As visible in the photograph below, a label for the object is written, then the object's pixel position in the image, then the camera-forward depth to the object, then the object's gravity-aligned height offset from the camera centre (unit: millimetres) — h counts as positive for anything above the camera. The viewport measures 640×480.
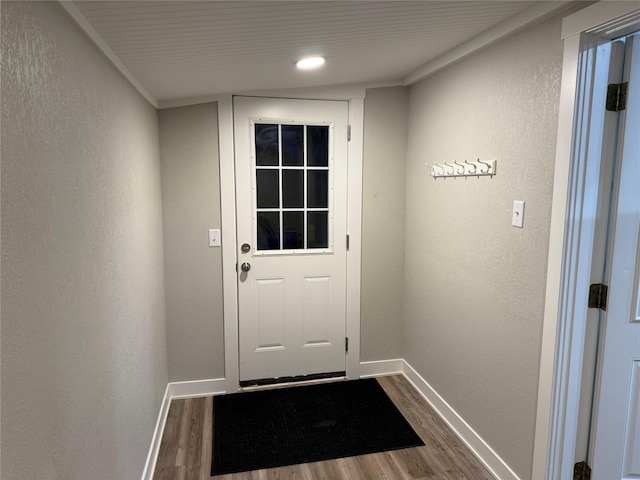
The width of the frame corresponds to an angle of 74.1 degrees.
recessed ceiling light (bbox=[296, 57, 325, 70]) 2009 +661
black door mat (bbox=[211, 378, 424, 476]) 2330 -1381
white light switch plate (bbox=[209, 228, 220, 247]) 2810 -257
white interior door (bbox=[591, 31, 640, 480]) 1608 -533
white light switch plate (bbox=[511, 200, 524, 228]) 1896 -65
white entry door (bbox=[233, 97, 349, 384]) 2834 -249
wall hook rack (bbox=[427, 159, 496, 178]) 2117 +168
